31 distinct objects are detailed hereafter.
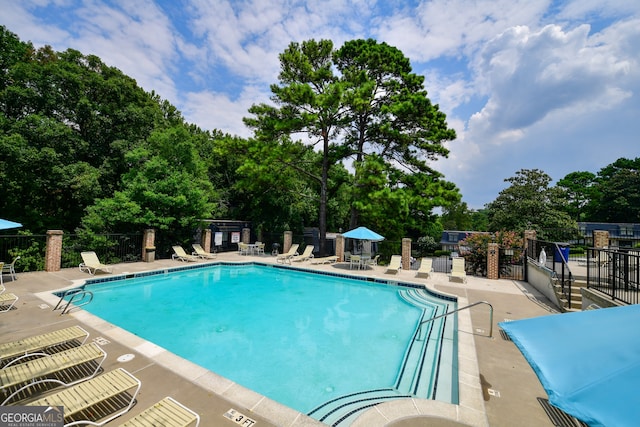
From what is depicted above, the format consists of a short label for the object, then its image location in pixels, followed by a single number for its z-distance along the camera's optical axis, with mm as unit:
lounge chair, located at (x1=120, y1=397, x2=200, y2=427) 2869
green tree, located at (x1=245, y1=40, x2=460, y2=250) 16172
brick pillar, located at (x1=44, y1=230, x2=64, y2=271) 11289
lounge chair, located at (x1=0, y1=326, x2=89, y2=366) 4262
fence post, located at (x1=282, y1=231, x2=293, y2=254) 19406
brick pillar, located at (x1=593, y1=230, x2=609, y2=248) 11789
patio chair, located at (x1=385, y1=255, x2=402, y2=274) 13682
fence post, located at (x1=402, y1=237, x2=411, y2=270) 14922
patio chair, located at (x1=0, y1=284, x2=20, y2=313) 6734
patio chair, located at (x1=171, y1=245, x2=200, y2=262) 15461
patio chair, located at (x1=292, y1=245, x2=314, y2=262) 16875
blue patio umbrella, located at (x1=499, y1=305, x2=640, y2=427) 1702
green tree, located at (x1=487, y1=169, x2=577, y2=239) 20859
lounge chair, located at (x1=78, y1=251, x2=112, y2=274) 11348
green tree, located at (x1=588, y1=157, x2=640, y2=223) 33406
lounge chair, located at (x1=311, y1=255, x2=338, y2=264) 16266
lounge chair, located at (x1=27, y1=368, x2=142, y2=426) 3125
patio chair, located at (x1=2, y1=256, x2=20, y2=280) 9641
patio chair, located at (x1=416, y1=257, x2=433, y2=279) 13064
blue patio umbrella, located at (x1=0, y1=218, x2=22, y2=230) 7754
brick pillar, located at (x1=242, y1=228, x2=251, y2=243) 20859
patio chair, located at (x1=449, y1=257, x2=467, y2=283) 12320
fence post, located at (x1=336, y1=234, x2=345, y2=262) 17219
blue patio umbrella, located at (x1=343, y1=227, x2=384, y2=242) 14160
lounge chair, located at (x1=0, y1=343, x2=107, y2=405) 3631
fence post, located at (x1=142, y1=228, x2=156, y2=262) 14742
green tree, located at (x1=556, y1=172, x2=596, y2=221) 42500
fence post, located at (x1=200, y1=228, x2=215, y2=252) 18438
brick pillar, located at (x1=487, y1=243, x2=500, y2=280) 12953
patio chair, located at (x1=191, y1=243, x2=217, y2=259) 16417
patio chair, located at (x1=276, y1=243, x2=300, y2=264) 16512
